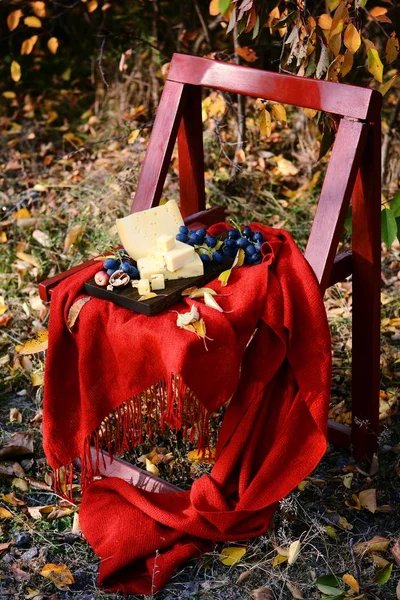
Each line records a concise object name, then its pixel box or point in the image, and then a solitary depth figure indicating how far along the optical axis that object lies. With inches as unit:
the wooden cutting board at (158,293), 78.0
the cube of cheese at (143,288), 79.5
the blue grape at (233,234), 87.2
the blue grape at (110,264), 83.5
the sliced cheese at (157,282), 80.6
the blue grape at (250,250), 84.7
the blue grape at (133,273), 82.7
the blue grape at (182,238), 86.3
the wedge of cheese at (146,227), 84.9
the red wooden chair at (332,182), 81.4
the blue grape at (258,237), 86.4
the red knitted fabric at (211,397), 78.0
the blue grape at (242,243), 85.5
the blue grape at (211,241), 86.3
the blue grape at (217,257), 85.1
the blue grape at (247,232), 87.9
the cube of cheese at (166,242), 81.9
